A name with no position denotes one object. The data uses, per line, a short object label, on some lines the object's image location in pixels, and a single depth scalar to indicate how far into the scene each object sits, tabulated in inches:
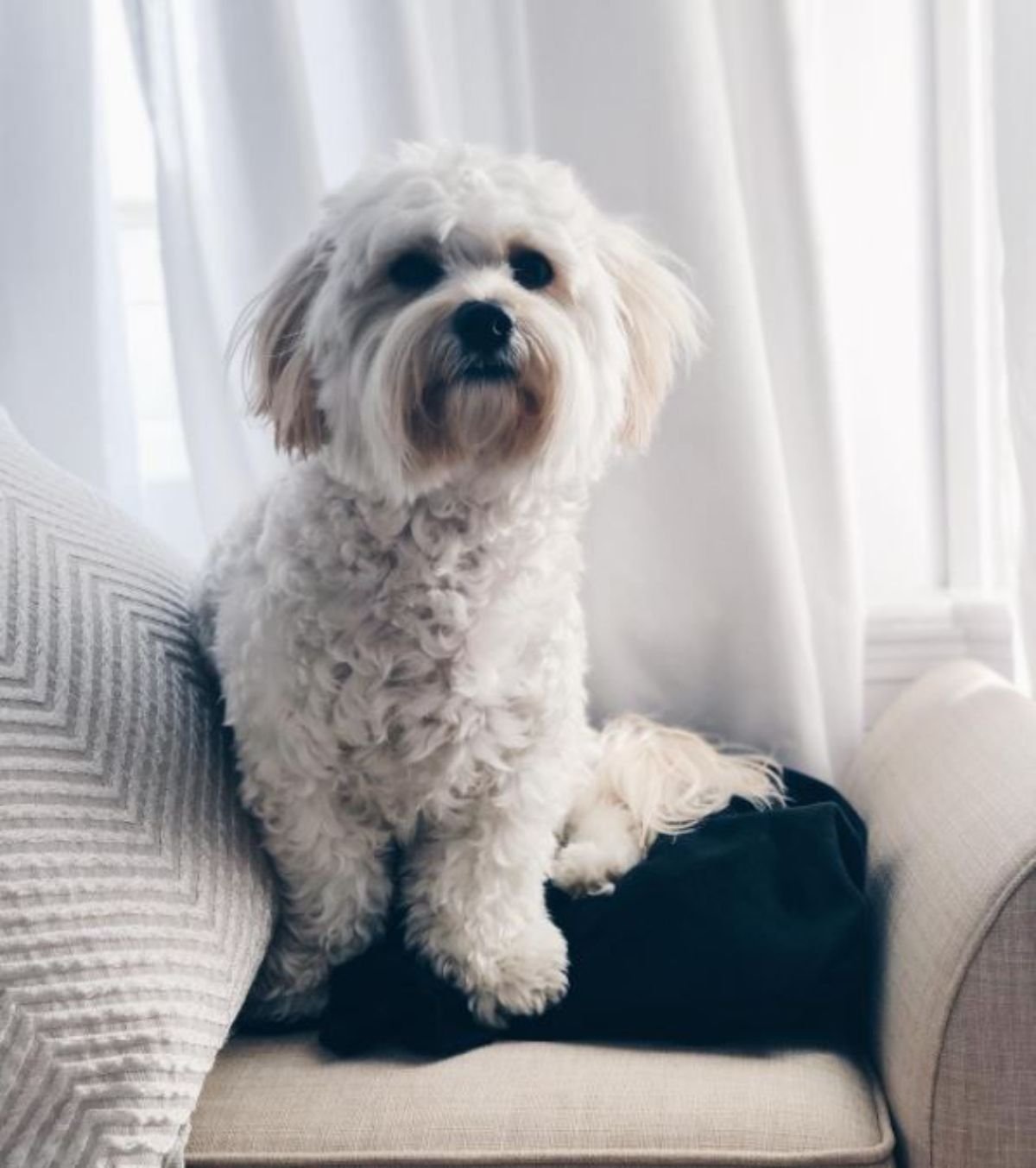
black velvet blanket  51.1
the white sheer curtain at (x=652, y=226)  65.5
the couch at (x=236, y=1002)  42.3
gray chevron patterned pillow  41.4
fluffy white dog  50.8
